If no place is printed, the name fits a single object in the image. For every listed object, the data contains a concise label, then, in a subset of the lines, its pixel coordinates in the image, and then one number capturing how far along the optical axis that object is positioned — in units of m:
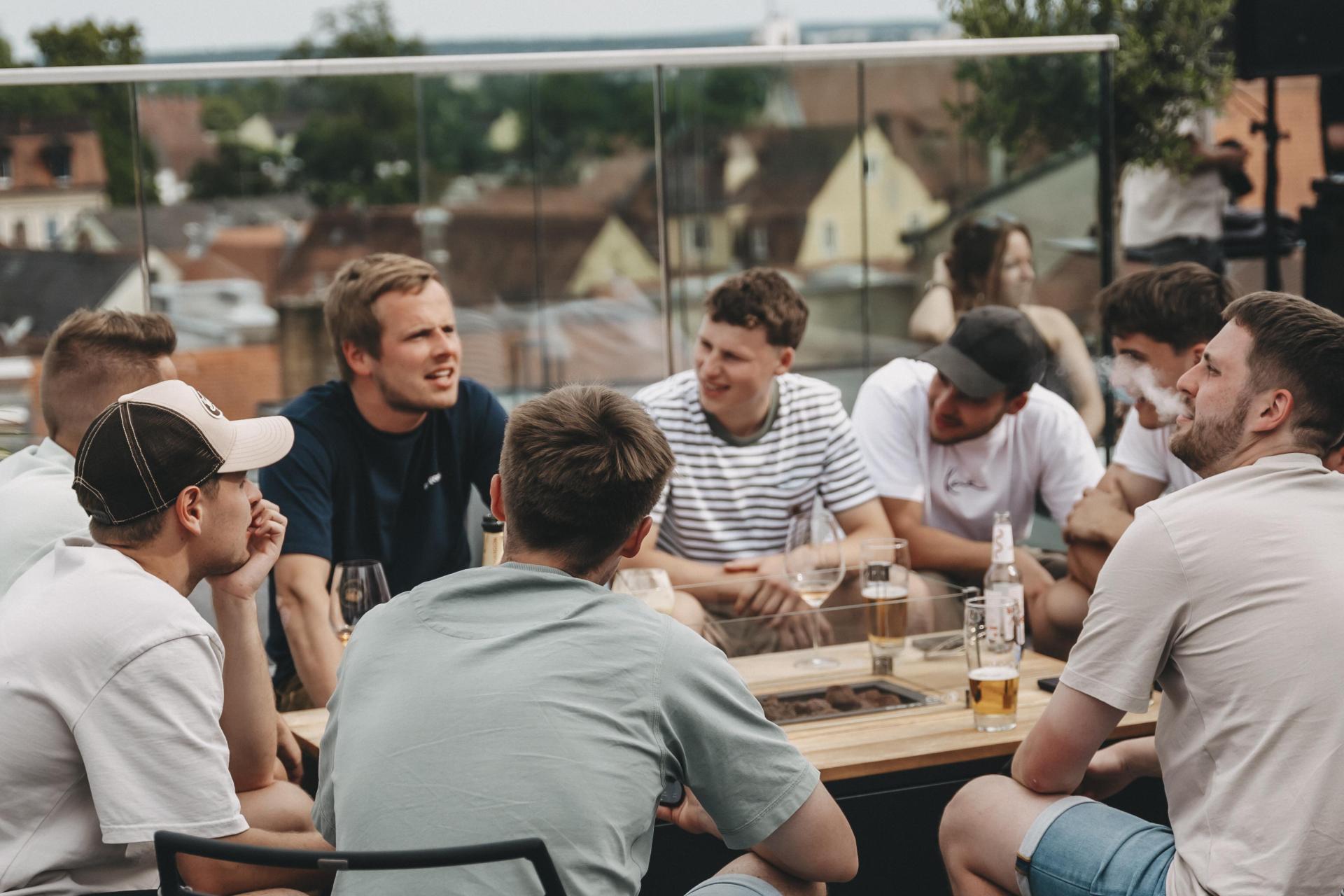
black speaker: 6.66
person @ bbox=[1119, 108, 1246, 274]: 7.74
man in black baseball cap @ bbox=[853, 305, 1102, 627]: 3.55
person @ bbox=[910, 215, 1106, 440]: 4.95
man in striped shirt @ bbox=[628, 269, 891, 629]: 3.50
